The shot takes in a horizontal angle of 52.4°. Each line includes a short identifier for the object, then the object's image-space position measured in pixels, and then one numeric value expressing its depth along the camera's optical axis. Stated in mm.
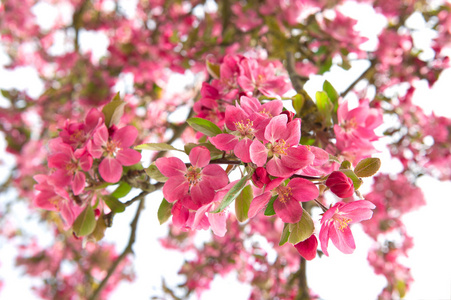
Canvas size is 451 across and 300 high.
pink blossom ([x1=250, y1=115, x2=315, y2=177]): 248
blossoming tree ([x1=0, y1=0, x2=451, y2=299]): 265
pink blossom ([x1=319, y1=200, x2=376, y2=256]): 259
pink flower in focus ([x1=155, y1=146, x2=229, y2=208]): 264
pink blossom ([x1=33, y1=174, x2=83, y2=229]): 316
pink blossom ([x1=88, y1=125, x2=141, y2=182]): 300
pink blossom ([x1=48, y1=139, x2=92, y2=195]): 302
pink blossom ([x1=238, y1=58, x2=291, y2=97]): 318
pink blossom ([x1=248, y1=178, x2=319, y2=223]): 251
